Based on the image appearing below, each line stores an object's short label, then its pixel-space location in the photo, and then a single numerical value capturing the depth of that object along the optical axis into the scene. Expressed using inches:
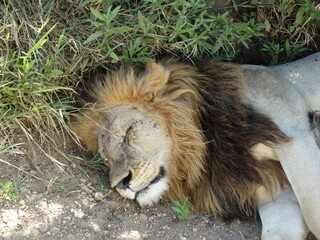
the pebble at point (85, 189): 275.3
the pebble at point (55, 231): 247.3
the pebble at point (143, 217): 271.1
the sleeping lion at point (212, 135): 269.6
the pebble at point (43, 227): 246.5
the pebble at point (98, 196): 273.3
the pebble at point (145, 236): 258.9
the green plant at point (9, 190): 255.8
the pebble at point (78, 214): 260.2
